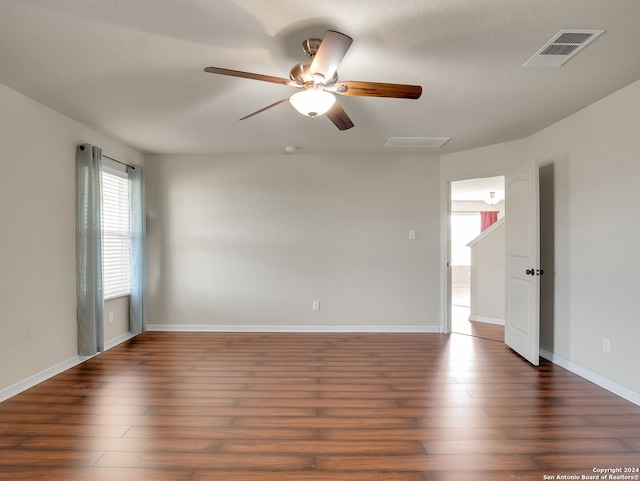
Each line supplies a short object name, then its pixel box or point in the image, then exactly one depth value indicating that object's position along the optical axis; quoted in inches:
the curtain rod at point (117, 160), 153.5
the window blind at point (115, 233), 156.3
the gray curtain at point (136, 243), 172.1
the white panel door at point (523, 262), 135.0
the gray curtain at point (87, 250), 134.6
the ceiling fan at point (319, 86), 74.4
